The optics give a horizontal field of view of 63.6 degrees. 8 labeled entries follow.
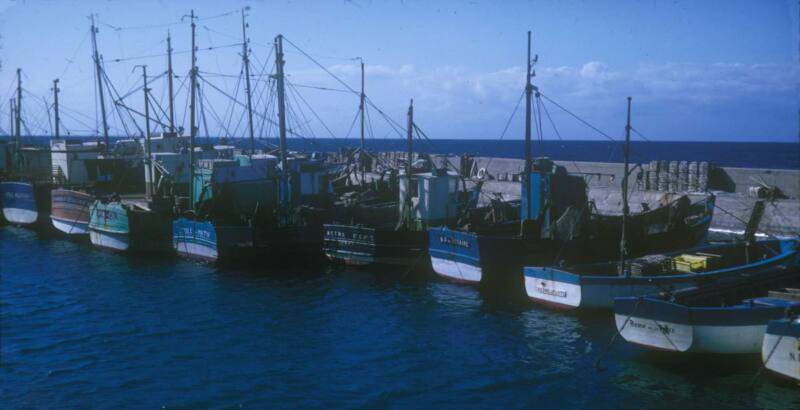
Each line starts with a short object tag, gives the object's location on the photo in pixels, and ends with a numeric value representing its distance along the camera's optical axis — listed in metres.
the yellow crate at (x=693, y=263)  21.30
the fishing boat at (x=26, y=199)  42.81
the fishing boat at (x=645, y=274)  20.09
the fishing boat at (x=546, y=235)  25.09
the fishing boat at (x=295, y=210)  29.75
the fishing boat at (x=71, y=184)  37.56
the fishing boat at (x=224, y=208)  29.84
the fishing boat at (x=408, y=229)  28.17
